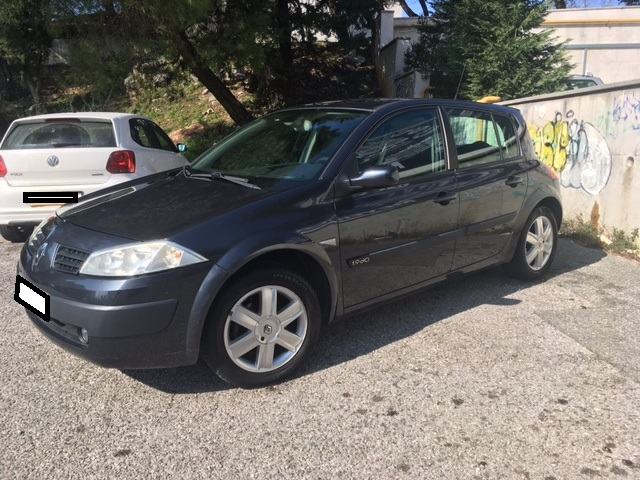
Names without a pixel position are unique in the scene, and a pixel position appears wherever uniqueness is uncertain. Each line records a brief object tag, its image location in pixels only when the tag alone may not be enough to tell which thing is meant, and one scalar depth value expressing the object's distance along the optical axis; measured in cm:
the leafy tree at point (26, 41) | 1013
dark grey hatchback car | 286
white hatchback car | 598
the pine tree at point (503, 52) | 1135
